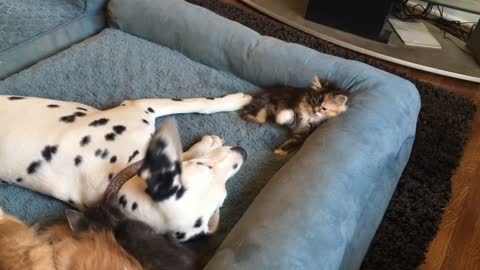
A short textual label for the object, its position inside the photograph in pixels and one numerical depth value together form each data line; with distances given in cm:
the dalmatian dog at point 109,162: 113
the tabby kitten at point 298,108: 164
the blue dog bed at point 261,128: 123
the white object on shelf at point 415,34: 278
